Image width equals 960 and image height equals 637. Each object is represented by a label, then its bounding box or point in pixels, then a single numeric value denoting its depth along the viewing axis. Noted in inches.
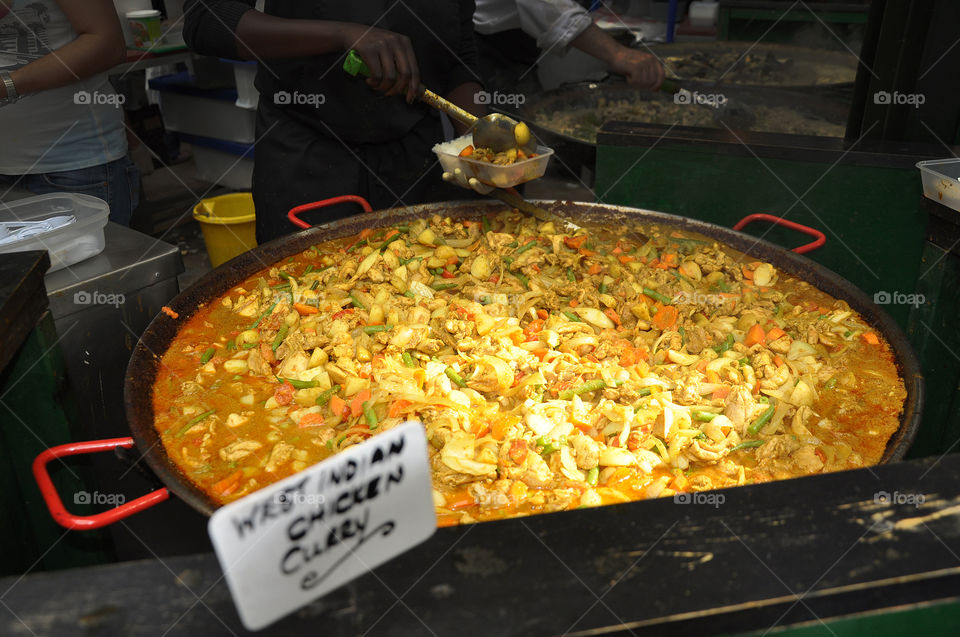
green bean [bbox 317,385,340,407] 72.6
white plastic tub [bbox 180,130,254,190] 251.6
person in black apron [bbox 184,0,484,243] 116.3
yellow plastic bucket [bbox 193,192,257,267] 179.5
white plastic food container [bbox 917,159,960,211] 89.1
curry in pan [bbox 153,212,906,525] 63.2
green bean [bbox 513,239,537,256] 100.3
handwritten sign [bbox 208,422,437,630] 28.1
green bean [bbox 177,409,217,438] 69.2
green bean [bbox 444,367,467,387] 73.0
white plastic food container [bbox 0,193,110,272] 88.9
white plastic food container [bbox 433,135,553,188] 94.7
